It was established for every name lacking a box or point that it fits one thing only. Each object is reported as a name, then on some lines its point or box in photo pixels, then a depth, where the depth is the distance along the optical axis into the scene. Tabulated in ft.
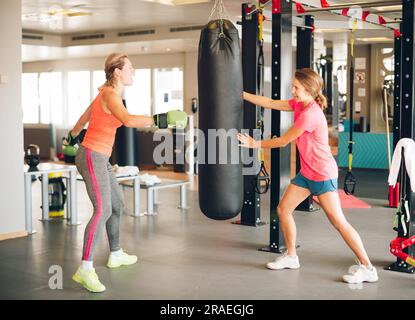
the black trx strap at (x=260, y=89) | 15.17
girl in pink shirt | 12.63
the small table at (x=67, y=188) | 19.58
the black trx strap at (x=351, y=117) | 17.12
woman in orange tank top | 12.23
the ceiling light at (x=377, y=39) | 35.82
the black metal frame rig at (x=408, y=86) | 13.42
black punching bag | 11.85
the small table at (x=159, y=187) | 21.50
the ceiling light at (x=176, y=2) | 23.13
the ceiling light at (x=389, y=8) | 25.33
